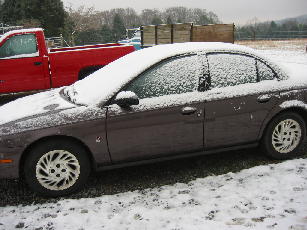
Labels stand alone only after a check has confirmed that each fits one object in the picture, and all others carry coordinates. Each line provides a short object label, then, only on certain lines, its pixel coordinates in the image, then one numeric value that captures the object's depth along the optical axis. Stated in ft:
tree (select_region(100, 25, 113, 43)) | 132.98
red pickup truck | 26.00
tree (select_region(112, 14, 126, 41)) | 214.07
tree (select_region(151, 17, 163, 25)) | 243.40
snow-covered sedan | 12.23
